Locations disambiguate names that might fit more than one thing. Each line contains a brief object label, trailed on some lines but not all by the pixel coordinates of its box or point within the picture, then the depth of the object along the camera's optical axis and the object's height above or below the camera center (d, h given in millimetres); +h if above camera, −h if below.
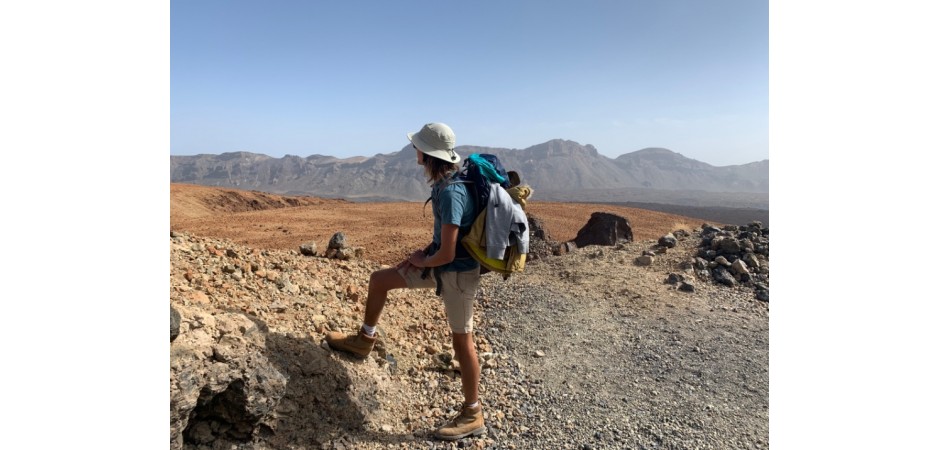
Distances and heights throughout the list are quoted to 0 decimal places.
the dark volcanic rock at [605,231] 10570 -299
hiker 2502 -280
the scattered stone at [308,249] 5766 -377
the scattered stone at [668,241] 8930 -419
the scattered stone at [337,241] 6035 -302
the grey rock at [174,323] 2168 -453
